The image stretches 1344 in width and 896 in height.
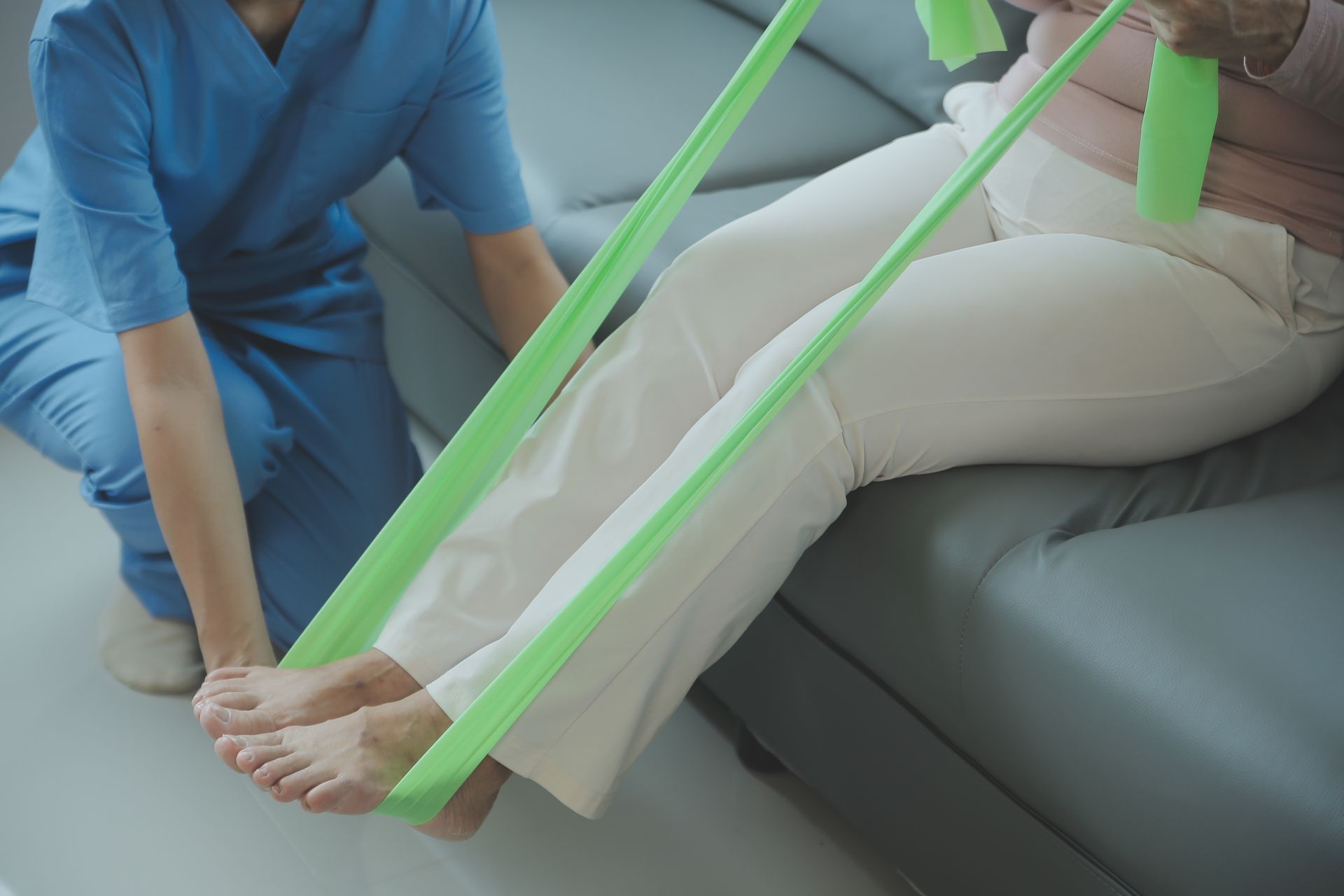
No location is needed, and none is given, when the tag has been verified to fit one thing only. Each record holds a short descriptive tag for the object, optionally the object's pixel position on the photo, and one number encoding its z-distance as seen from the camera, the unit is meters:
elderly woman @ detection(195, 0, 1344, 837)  2.25
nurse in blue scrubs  2.38
